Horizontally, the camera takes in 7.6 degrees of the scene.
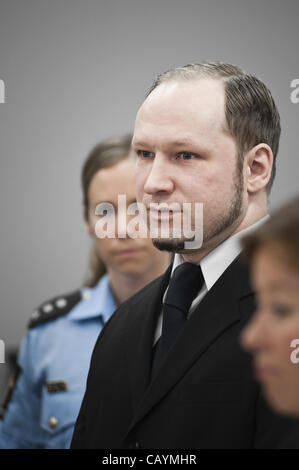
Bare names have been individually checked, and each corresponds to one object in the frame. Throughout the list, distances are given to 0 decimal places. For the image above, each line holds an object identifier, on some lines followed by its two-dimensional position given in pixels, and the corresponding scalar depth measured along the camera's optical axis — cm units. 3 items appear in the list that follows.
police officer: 313
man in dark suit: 252
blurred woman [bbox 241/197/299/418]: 232
